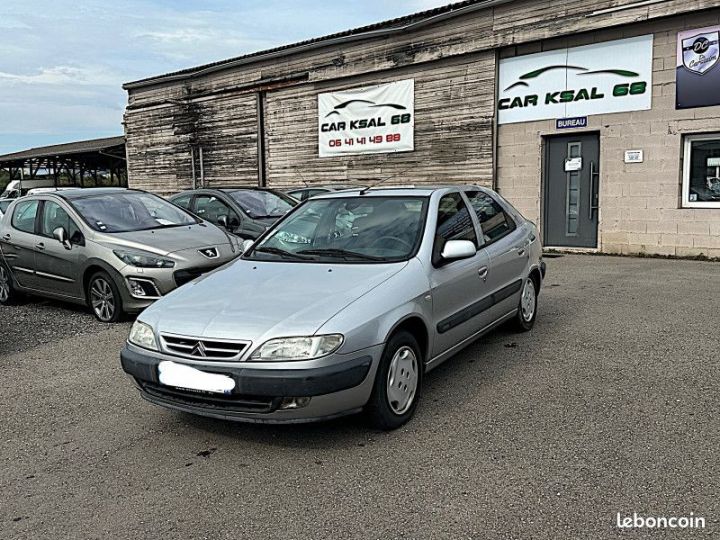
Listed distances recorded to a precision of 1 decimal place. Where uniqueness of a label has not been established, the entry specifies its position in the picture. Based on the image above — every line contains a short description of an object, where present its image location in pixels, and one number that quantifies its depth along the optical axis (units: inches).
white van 1119.0
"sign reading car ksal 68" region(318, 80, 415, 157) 600.4
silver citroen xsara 138.4
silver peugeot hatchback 275.0
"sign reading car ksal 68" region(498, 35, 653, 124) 467.5
